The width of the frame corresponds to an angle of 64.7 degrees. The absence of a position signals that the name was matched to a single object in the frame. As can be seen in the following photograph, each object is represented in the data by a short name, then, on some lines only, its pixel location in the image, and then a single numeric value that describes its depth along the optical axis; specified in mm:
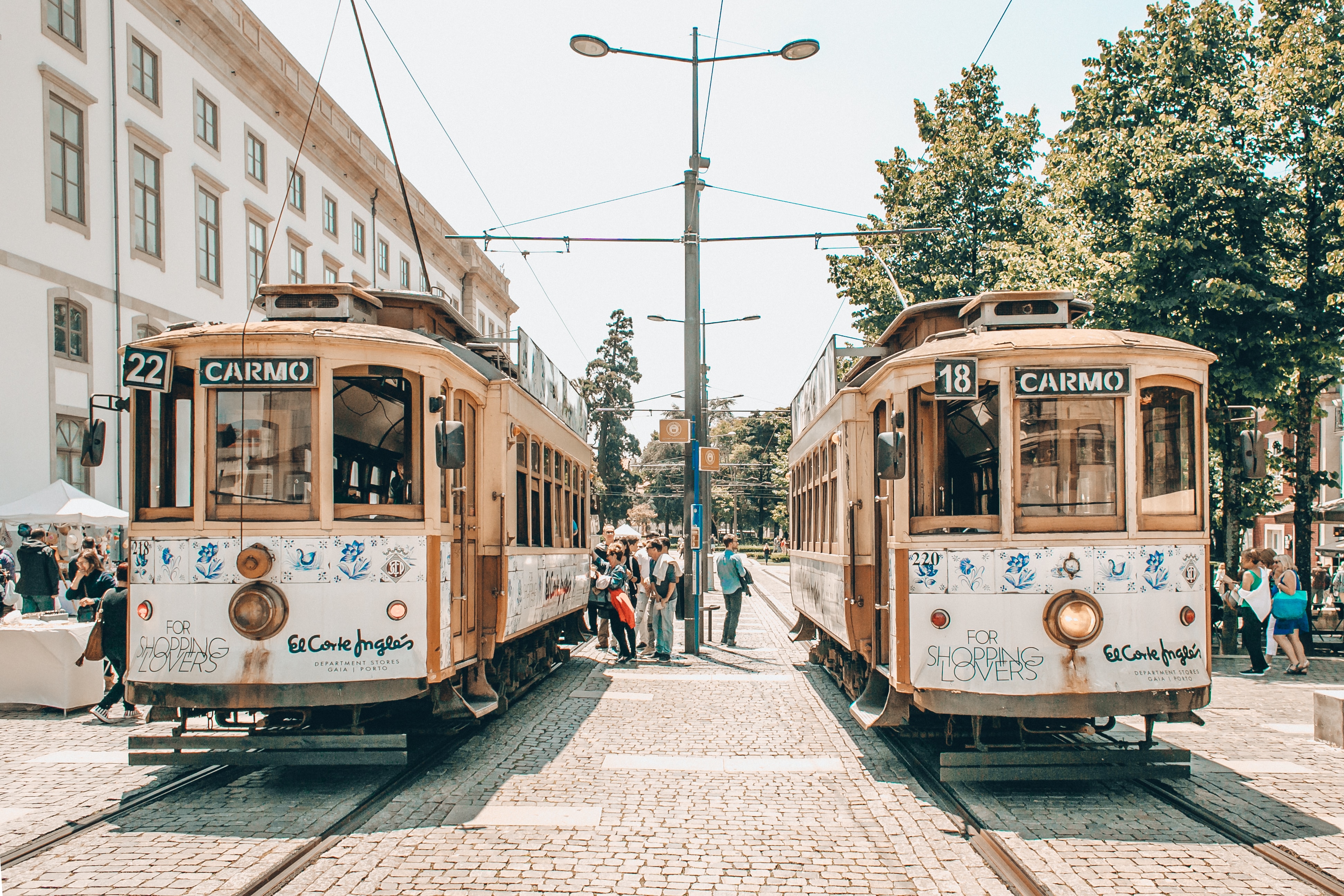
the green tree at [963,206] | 23016
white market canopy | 17391
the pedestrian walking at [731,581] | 15539
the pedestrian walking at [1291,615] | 12500
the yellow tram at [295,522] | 6707
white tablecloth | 10117
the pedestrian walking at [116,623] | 8617
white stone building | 19828
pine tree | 70688
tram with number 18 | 6508
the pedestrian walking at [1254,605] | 12820
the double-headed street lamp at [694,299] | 15023
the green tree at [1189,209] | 14633
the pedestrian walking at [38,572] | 14195
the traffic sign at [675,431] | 14765
